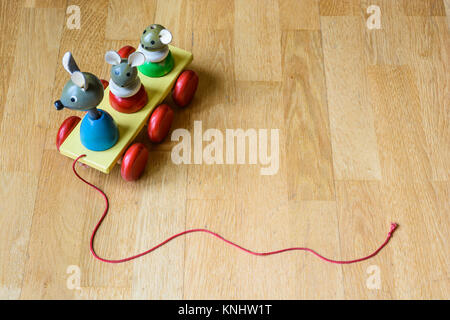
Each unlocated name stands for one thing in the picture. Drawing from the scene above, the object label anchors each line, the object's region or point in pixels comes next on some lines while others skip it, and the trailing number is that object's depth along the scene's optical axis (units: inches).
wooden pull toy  39.8
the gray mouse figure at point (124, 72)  40.0
